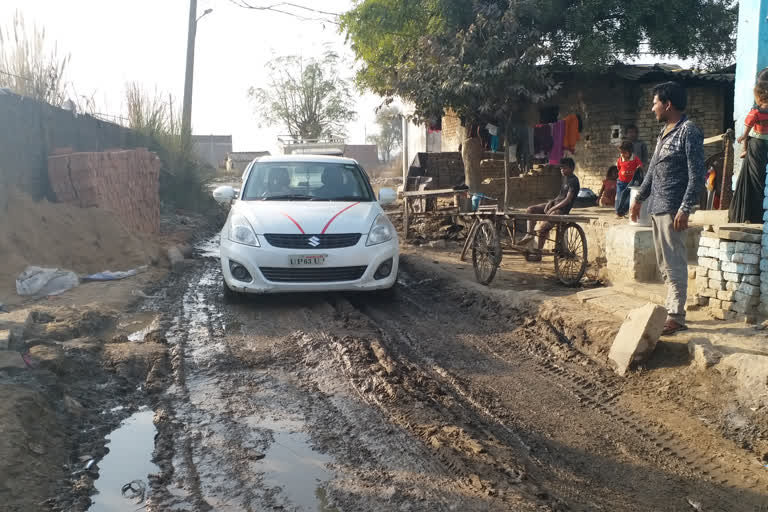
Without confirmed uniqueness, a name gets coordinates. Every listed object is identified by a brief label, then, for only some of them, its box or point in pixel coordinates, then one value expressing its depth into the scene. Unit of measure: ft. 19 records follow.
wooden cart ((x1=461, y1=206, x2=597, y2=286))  25.08
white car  21.81
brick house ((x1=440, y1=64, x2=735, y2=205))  45.78
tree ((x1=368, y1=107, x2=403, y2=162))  231.09
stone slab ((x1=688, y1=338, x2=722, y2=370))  14.69
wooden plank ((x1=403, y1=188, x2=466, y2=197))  38.04
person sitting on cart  28.12
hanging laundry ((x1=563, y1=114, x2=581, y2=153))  49.80
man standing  16.11
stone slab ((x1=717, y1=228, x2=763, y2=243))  16.77
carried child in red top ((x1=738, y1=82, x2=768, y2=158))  18.76
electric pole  63.41
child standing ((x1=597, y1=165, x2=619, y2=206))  45.09
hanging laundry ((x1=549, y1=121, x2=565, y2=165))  50.21
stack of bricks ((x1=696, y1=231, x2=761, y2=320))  16.84
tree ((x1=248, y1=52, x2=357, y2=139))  148.46
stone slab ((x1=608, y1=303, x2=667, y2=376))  15.38
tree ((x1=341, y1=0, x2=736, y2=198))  40.47
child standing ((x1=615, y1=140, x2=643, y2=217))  33.06
